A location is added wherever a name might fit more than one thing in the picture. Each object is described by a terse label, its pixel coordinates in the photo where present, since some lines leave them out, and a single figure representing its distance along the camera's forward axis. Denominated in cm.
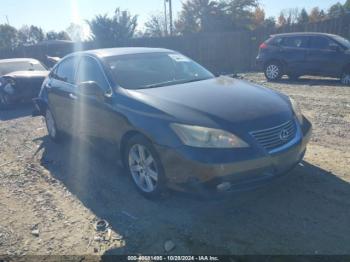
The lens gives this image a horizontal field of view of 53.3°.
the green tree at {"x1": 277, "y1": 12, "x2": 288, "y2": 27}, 6252
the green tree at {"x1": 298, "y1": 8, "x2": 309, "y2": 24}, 5250
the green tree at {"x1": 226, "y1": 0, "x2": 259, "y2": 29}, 4289
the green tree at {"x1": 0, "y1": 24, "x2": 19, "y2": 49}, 5130
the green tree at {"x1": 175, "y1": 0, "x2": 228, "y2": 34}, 4194
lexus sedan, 328
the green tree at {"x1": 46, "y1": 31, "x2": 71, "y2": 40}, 4531
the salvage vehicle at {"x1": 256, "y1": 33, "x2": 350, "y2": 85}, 1099
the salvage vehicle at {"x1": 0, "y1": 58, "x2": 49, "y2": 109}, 998
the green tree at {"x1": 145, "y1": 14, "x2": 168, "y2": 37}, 4534
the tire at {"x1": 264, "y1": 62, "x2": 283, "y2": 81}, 1257
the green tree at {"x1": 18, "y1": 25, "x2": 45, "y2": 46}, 5079
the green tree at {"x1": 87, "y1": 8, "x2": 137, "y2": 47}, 2850
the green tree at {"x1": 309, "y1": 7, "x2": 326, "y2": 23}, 5691
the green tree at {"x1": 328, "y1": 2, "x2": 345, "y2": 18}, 5540
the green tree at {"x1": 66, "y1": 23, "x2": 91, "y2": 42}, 3856
